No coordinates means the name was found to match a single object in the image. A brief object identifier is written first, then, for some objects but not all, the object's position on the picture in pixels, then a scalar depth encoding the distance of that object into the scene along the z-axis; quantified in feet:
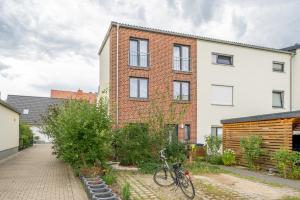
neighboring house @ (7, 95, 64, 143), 99.42
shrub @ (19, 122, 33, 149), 60.37
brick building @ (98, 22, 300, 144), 46.05
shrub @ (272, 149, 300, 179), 26.32
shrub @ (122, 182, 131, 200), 16.66
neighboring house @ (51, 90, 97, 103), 155.34
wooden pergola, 28.66
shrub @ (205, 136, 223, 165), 38.56
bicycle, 18.94
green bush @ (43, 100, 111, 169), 24.44
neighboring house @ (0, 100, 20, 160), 39.67
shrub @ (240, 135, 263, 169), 31.40
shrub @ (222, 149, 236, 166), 35.25
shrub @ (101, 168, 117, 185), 21.32
